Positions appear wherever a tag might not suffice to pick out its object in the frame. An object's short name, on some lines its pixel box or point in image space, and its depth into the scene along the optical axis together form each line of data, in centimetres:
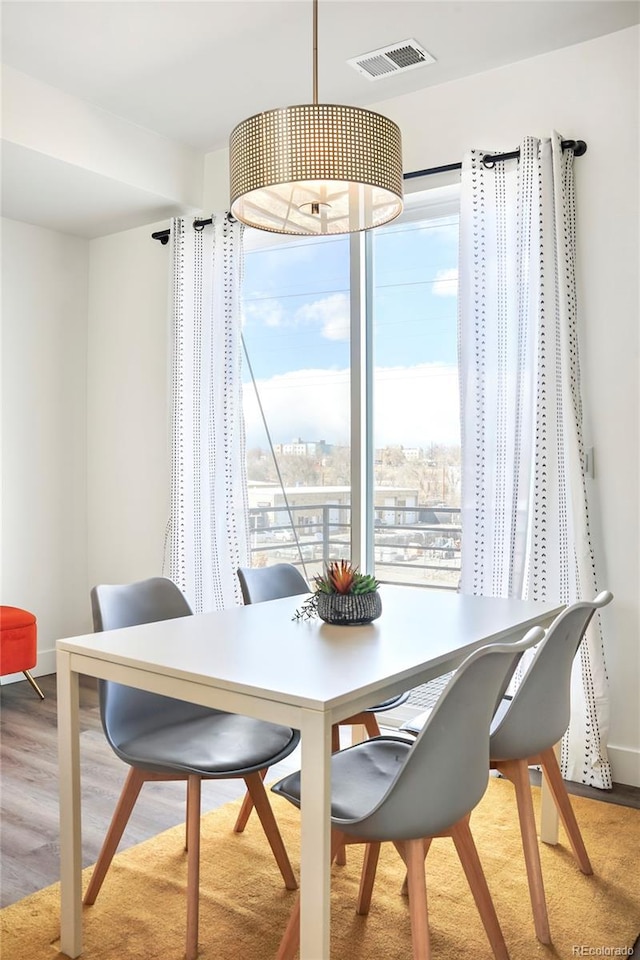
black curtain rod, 310
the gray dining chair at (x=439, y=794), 153
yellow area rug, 195
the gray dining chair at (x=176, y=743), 198
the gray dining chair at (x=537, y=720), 196
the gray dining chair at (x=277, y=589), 257
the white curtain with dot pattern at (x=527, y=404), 302
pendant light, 200
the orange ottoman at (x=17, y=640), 379
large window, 376
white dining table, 150
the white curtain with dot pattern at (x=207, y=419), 408
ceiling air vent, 318
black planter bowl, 226
